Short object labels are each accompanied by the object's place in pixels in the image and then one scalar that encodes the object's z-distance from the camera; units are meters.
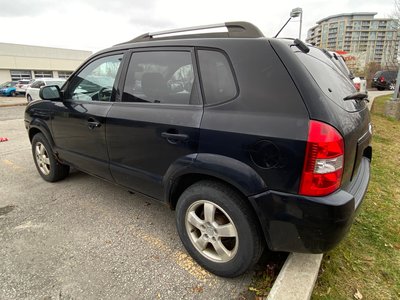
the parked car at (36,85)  15.42
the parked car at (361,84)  8.43
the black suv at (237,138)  1.66
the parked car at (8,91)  26.39
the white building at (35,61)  41.28
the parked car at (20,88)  26.13
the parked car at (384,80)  24.61
